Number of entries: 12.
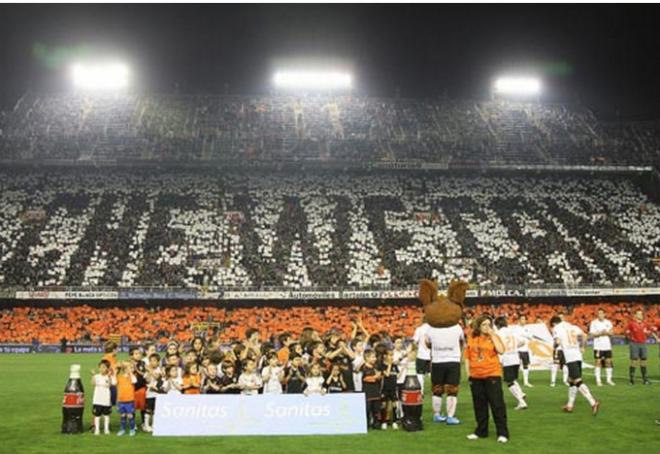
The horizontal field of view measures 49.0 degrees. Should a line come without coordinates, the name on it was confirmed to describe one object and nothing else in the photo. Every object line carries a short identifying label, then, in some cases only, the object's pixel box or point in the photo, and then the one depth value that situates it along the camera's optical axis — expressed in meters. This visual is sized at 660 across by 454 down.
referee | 19.64
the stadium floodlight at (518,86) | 60.66
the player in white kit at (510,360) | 15.95
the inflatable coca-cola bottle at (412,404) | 12.99
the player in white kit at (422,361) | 16.86
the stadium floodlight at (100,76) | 57.75
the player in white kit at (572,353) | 14.62
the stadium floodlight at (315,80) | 59.06
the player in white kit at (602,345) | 19.16
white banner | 12.59
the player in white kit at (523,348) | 19.52
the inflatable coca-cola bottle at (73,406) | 13.15
